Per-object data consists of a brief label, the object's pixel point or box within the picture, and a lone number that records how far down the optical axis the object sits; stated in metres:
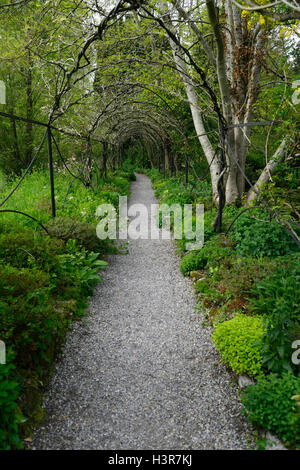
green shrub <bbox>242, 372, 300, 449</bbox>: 1.82
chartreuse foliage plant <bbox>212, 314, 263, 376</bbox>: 2.36
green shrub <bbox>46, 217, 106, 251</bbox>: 4.53
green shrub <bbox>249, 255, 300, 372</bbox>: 2.25
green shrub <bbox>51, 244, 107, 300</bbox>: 3.42
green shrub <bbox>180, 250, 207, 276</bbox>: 4.50
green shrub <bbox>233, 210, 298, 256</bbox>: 3.84
